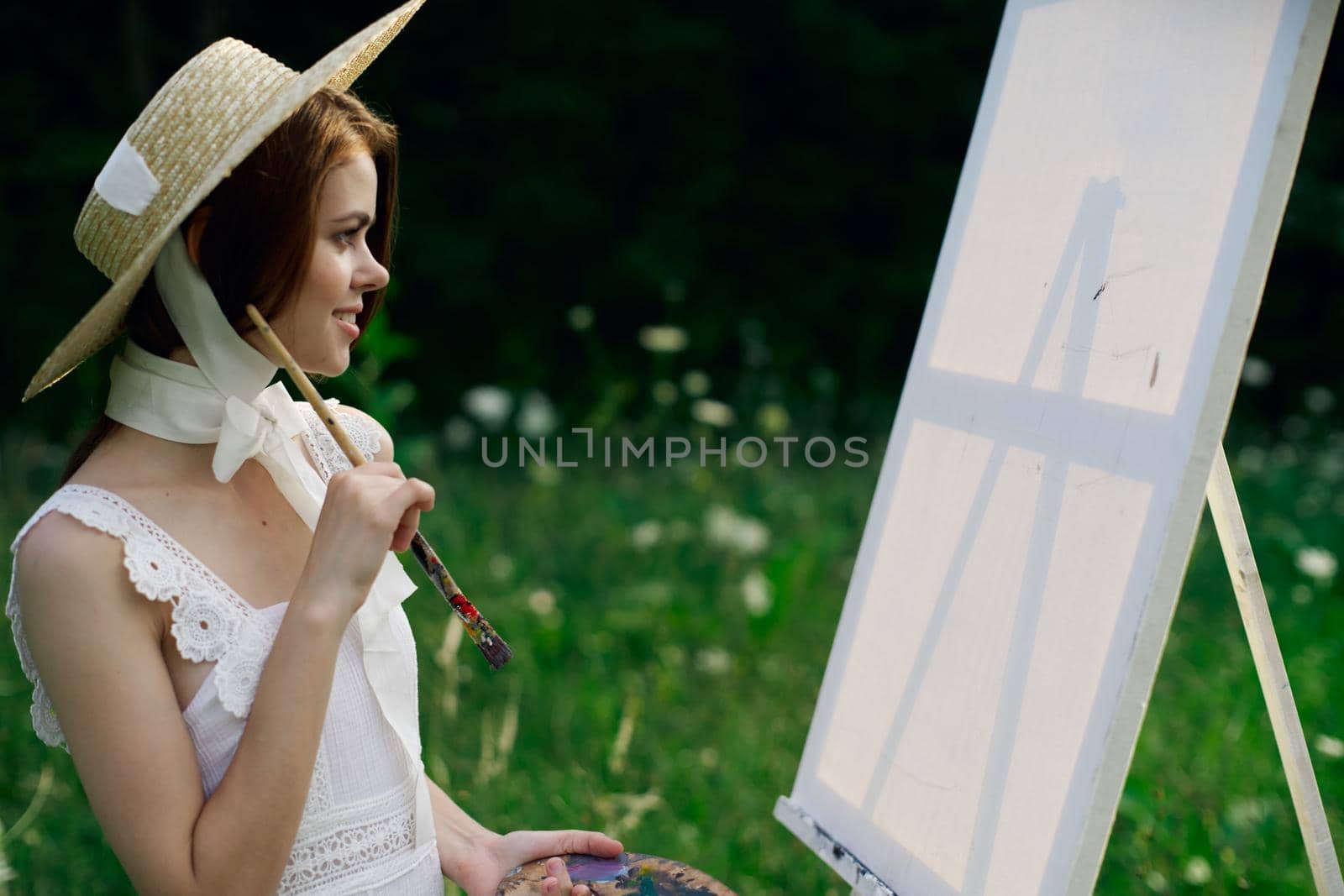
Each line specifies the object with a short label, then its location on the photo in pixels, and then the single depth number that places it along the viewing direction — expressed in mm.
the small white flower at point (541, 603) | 3021
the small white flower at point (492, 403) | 3709
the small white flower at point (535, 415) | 3988
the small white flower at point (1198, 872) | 2033
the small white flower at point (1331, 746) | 1727
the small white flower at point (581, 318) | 3145
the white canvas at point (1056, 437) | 1069
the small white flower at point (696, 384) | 3176
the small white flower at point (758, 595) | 2988
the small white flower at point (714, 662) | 2898
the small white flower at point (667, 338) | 3291
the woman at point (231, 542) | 1041
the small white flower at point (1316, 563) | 2457
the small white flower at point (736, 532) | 3203
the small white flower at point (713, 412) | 3045
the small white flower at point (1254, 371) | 4211
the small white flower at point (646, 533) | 3104
